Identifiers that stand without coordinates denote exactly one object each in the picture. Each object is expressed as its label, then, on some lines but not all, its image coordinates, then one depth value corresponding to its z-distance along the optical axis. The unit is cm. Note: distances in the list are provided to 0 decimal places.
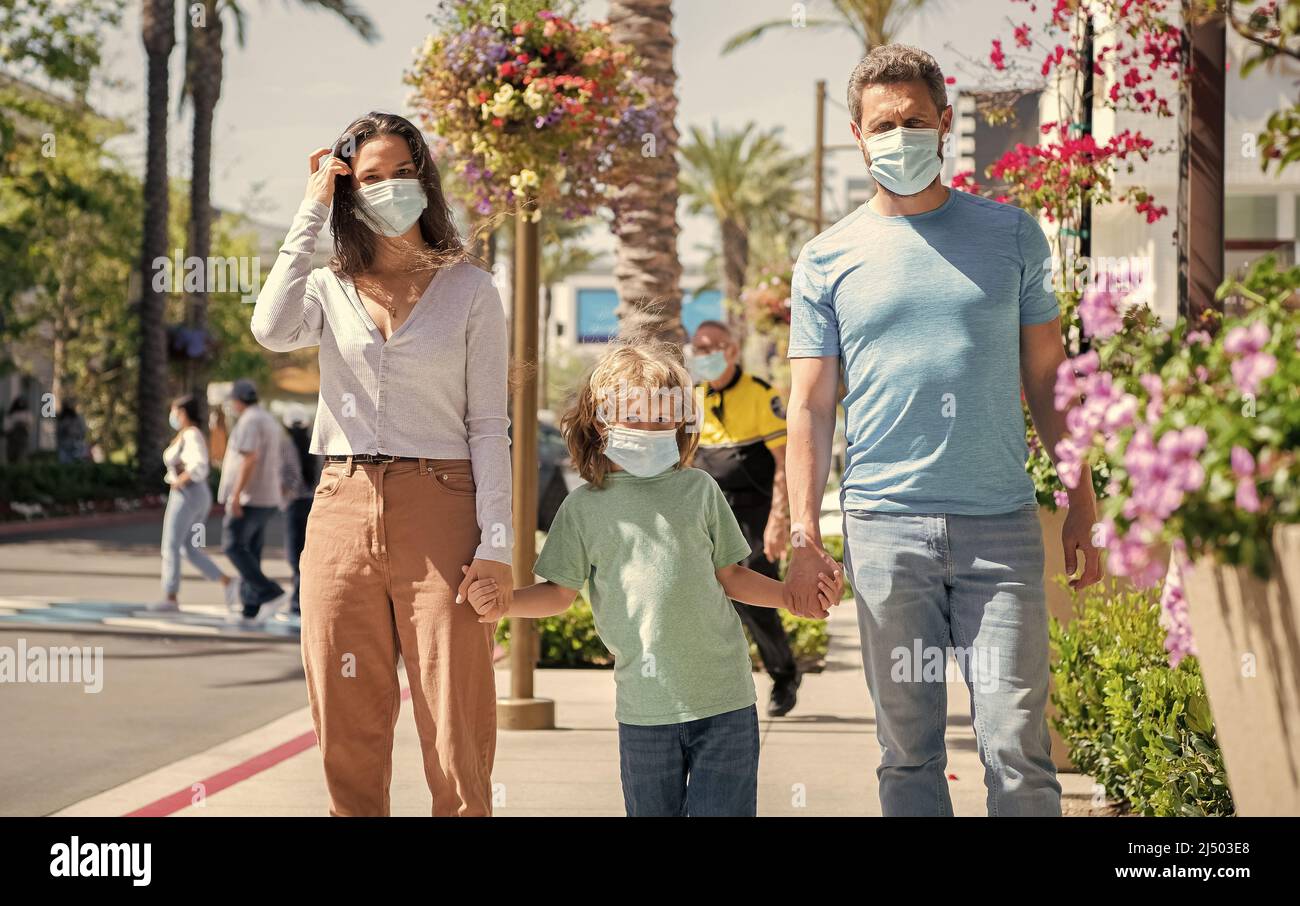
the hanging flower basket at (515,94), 703
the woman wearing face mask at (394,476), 372
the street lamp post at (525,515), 762
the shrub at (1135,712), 478
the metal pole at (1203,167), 586
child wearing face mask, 373
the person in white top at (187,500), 1252
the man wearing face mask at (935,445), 371
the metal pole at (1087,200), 742
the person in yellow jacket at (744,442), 782
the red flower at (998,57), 821
